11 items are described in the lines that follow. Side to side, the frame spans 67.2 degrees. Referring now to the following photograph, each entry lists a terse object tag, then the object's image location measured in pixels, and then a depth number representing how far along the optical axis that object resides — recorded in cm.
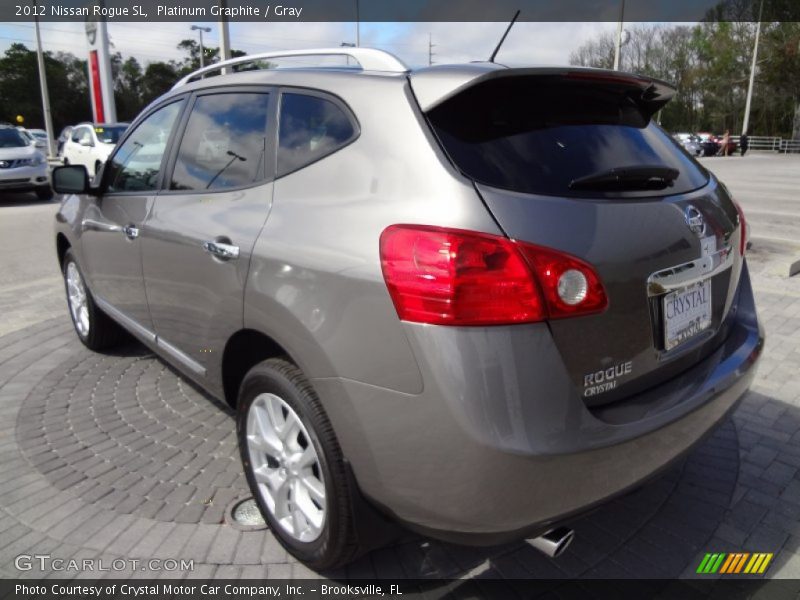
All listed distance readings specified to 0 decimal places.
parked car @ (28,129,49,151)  3690
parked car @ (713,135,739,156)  3953
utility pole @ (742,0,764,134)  4093
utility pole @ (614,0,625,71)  2324
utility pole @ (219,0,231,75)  1575
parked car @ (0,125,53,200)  1399
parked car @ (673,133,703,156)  3788
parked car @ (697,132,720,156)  3903
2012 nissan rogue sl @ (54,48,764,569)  163
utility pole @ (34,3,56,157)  3200
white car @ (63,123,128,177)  1621
